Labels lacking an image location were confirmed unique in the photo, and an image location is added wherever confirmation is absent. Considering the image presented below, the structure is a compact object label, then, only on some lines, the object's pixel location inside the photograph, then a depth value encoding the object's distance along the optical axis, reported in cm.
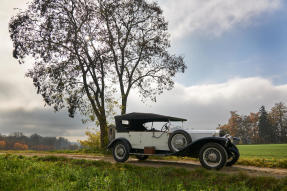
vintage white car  827
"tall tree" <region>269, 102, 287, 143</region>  6562
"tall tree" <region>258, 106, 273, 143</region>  6575
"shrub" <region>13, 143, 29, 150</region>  9101
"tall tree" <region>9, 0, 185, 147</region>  1958
